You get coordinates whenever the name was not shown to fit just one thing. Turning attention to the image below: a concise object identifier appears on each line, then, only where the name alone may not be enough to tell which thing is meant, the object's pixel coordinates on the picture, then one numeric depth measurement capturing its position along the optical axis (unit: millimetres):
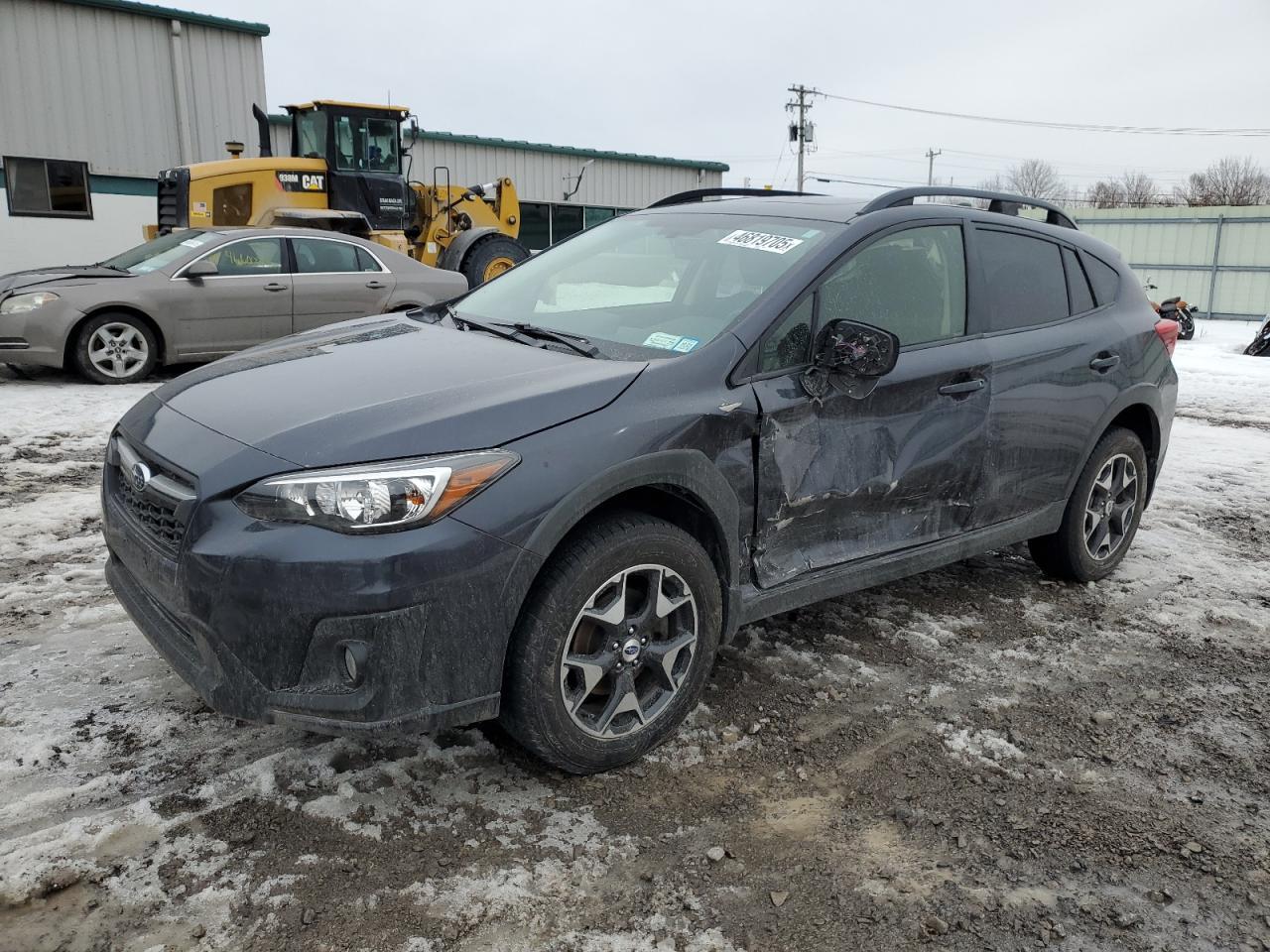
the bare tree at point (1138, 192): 61594
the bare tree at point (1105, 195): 64812
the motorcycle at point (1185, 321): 16344
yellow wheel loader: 12805
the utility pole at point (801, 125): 47062
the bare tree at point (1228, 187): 52375
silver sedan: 8664
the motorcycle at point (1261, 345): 14266
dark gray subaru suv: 2406
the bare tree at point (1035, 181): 71938
